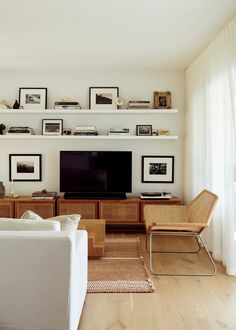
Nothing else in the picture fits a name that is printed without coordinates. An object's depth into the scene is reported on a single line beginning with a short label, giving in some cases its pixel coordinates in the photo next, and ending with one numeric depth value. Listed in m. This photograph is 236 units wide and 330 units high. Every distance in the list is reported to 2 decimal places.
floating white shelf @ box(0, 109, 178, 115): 5.34
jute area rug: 3.18
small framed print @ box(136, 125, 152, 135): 5.49
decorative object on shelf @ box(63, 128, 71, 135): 5.46
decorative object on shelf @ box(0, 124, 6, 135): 5.45
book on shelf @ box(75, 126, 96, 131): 5.39
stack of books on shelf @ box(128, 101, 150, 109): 5.39
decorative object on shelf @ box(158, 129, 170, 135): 5.44
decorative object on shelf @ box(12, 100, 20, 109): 5.41
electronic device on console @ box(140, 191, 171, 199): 5.20
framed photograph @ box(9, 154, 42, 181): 5.54
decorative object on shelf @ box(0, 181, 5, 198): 5.32
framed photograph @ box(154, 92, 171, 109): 5.46
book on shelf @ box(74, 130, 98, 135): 5.39
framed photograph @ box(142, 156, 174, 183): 5.54
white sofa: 2.08
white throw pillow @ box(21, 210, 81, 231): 2.61
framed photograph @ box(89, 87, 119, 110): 5.48
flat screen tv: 5.31
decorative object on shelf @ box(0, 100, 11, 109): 5.37
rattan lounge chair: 3.54
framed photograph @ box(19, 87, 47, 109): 5.48
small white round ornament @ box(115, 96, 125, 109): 5.41
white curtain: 3.45
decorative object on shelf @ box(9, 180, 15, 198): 5.37
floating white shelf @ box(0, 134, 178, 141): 5.34
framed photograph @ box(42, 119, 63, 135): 5.47
